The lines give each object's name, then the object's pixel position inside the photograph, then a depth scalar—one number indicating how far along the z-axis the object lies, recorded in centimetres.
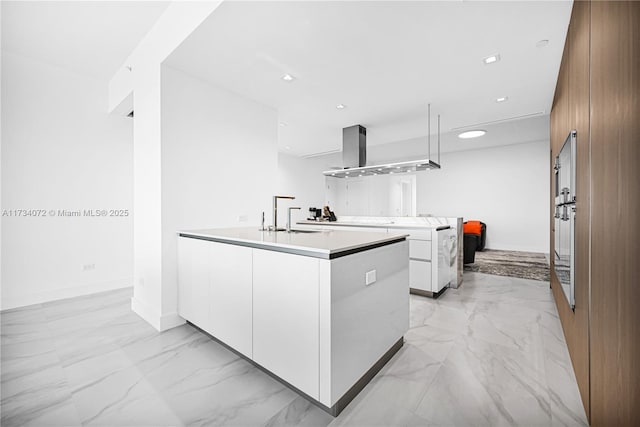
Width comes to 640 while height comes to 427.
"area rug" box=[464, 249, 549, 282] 451
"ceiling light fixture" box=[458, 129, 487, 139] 543
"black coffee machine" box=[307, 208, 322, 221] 557
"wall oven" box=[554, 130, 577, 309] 165
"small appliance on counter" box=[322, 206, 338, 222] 515
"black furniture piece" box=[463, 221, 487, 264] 487
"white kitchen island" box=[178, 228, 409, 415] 138
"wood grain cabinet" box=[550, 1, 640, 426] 83
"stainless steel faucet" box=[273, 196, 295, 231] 248
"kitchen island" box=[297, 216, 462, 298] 330
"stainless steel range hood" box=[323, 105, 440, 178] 450
